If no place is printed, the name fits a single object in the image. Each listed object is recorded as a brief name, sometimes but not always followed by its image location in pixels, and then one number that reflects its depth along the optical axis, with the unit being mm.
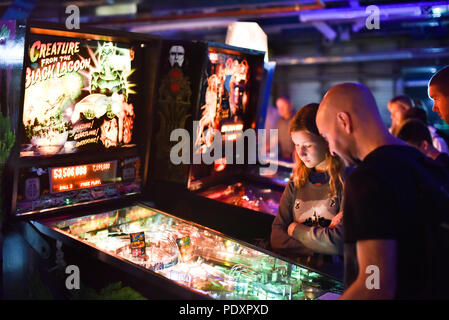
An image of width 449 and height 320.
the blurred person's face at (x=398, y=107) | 4508
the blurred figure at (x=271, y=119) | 5866
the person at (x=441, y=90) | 2186
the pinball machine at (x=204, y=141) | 2633
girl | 1942
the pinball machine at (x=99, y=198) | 1813
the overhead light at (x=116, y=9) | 5754
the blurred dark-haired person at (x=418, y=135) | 3094
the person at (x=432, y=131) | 3922
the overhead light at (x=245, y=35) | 3445
